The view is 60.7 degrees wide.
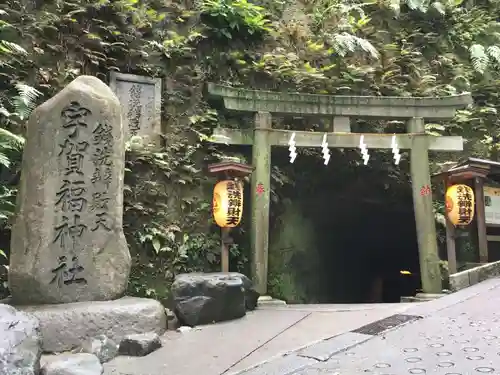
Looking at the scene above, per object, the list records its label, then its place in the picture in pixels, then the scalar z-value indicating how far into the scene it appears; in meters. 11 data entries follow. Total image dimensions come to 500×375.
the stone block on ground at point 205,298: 6.20
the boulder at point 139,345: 4.89
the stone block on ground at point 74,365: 3.84
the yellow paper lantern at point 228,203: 7.56
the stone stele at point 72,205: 5.57
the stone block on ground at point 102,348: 4.72
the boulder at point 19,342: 3.36
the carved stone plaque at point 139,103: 8.75
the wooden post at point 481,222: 8.83
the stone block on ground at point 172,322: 6.26
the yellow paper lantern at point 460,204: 8.25
